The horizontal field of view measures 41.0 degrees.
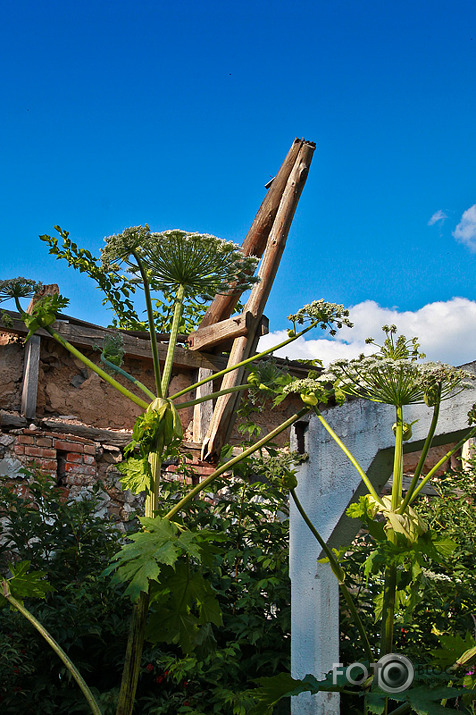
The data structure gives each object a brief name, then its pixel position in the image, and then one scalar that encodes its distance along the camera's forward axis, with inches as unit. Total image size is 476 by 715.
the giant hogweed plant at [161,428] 62.2
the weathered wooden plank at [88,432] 223.8
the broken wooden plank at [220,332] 242.2
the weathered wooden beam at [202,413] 256.5
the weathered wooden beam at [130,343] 229.0
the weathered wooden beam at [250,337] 244.1
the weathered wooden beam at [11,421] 213.3
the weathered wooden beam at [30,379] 221.3
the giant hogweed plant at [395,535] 59.6
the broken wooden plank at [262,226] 259.9
